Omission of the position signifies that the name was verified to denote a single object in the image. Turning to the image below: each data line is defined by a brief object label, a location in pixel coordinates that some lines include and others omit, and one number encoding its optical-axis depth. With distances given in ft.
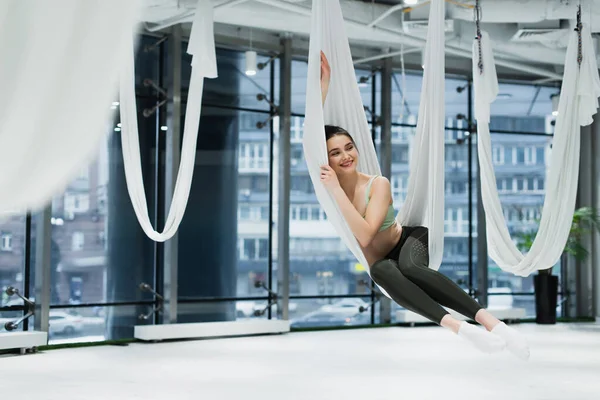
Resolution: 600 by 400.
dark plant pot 37.14
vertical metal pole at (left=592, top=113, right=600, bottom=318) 39.91
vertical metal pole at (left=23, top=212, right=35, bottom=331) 28.68
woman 13.37
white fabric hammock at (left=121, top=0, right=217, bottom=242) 23.20
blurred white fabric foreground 7.23
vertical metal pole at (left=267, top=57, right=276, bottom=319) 34.55
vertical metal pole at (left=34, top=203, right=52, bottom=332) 28.32
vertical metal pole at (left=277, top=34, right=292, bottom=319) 34.17
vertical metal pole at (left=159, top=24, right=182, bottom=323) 31.14
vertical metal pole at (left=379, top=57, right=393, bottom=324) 36.83
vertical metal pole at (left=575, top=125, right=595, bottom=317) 40.22
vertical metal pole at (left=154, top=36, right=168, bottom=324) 31.99
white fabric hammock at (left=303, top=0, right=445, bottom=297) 15.25
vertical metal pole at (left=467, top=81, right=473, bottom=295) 38.93
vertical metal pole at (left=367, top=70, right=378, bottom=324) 36.60
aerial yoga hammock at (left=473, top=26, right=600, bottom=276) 22.90
